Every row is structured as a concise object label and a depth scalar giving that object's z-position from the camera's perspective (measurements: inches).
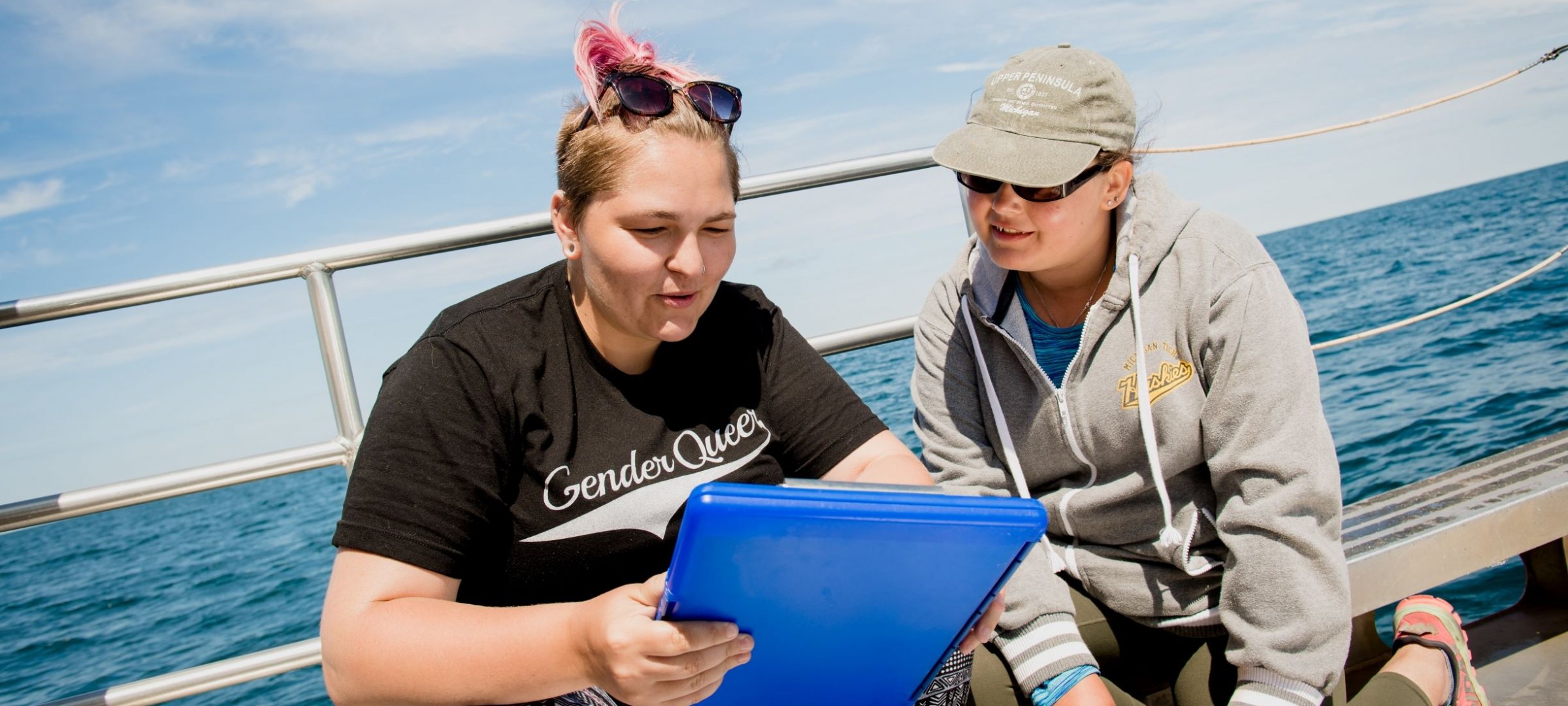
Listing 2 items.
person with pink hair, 40.1
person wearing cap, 55.8
